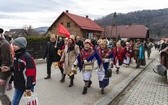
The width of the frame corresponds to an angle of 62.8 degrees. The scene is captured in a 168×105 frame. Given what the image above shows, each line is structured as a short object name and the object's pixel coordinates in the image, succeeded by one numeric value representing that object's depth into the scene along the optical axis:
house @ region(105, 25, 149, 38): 35.02
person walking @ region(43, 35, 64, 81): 5.04
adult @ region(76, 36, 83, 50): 6.90
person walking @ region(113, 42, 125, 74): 6.78
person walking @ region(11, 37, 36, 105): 2.35
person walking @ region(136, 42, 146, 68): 8.28
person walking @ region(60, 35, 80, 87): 4.46
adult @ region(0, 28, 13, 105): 2.59
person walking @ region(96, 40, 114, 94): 4.14
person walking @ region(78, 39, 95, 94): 4.04
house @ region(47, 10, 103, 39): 24.57
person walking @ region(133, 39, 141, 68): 8.42
